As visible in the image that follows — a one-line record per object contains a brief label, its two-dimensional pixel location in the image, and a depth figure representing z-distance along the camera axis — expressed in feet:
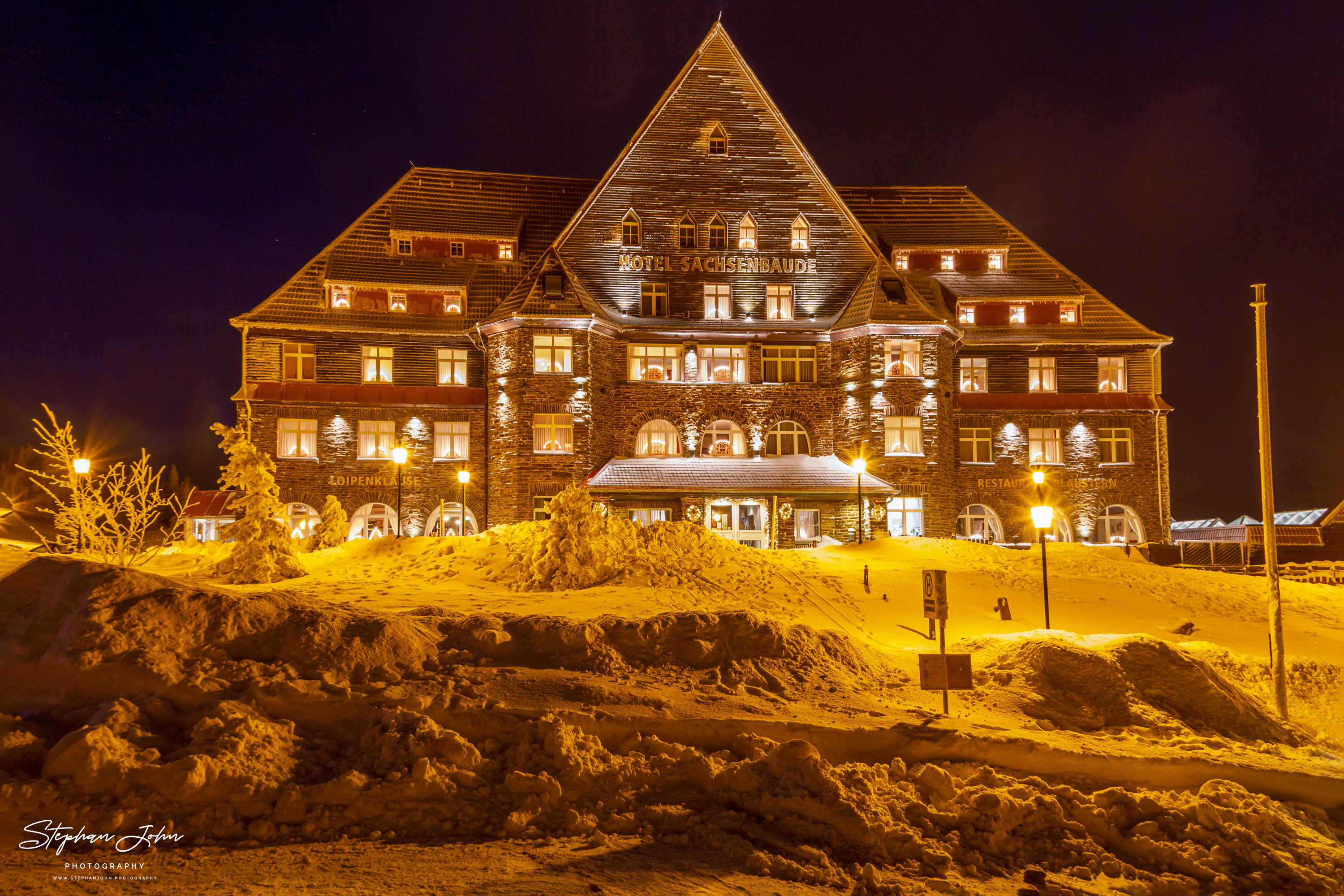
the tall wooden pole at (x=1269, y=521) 43.01
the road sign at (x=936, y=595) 37.42
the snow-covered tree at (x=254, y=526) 64.95
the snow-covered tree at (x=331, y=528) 81.15
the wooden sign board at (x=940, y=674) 32.96
